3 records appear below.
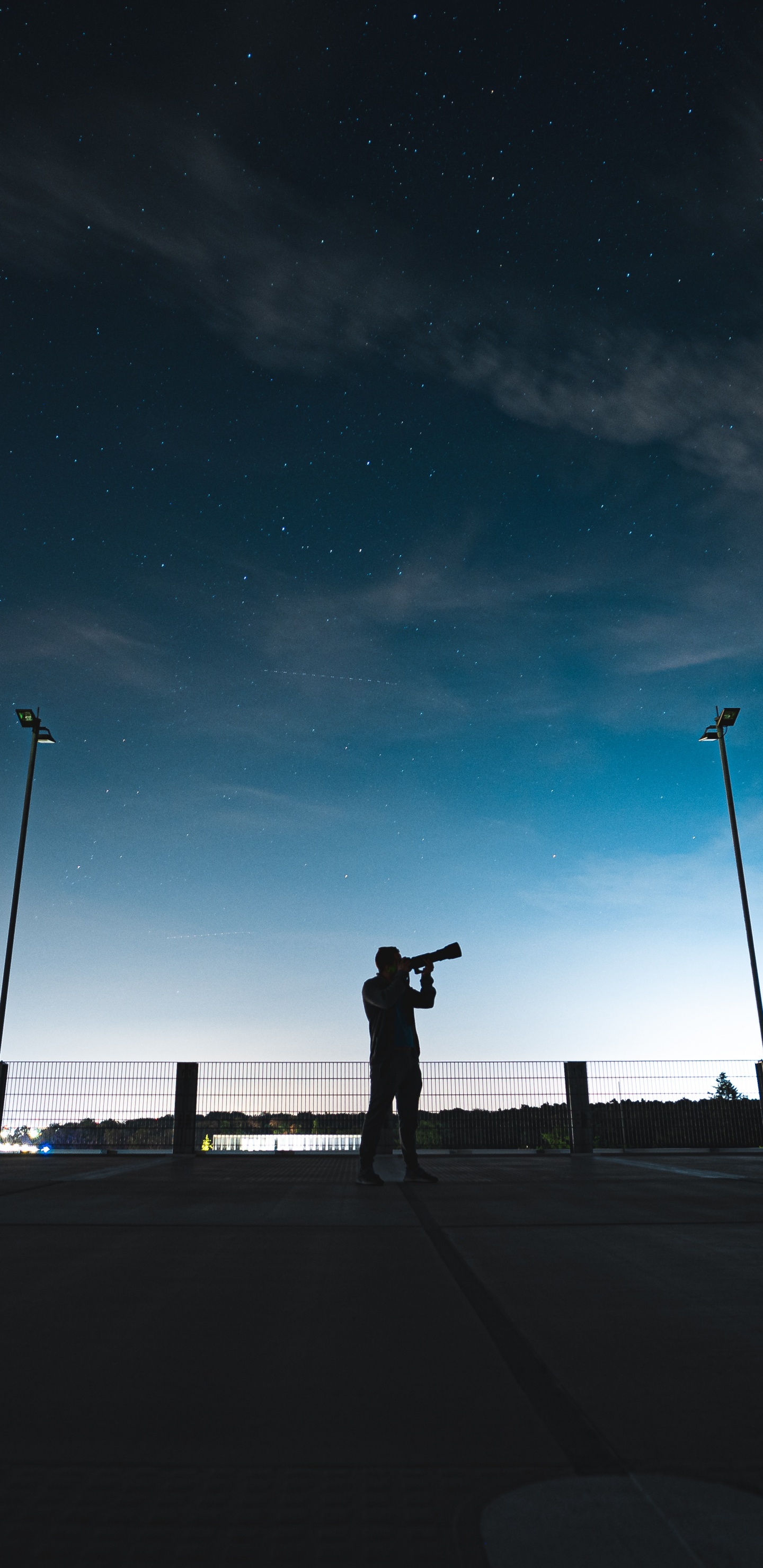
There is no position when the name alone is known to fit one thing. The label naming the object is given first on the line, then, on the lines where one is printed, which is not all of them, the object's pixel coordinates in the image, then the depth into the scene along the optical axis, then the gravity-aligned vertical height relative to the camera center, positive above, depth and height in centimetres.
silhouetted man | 685 +49
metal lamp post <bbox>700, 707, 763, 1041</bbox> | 2114 +836
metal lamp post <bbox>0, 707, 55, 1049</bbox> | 1953 +778
